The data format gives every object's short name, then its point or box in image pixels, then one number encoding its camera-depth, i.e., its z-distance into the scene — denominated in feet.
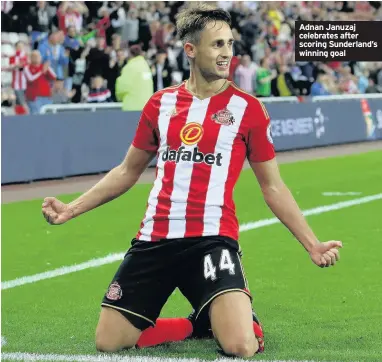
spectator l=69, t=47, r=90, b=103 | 71.92
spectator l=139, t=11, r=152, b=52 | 80.89
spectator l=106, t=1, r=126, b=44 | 79.51
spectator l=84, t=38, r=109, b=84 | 71.20
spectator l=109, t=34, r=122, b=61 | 73.00
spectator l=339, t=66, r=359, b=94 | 104.83
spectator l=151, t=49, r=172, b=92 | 75.09
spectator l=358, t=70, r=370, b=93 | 108.58
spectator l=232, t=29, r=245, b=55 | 88.32
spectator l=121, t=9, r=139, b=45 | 79.82
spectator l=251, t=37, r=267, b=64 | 93.71
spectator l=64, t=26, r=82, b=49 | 71.82
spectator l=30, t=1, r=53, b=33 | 70.38
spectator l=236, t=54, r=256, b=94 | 82.58
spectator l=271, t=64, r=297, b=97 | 90.38
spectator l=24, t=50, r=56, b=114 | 64.59
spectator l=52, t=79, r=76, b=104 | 68.49
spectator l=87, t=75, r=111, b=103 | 70.33
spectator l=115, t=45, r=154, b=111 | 63.62
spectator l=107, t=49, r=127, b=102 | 72.08
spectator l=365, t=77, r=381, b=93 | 109.09
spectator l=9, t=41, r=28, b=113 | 64.49
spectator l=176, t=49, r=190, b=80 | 81.25
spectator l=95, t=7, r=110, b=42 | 77.15
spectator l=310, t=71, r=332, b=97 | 97.27
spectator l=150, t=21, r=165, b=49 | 81.49
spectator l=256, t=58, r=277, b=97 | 85.76
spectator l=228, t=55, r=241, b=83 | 80.81
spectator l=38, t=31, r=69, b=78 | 68.59
